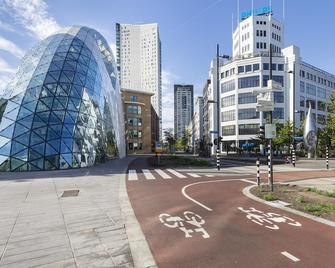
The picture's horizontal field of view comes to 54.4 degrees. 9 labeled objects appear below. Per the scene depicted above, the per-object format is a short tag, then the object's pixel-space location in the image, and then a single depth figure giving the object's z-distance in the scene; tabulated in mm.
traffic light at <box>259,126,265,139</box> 14510
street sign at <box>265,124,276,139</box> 13597
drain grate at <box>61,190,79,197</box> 12859
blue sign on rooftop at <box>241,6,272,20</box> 108862
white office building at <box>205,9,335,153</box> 84062
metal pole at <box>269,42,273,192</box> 13242
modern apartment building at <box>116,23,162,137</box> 149625
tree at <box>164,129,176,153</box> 67375
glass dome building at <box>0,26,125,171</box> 28625
